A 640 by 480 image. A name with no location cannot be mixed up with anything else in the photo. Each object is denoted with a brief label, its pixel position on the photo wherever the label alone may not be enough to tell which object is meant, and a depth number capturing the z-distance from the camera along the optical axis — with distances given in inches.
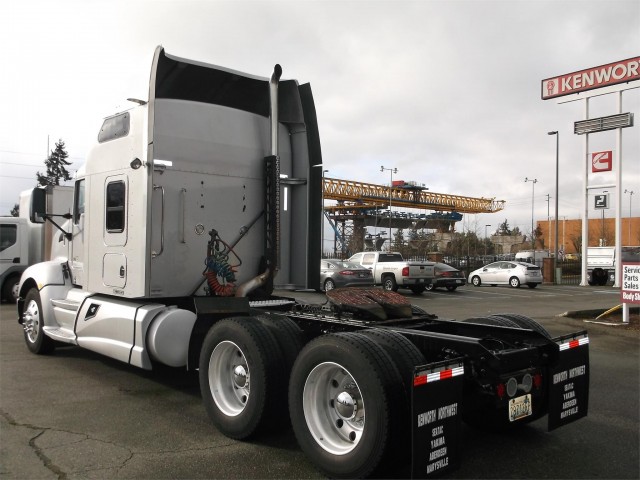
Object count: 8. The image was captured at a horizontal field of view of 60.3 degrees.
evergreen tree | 2356.4
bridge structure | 2487.7
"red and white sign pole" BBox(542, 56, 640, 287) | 989.8
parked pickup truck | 889.5
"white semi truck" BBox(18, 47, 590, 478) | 147.6
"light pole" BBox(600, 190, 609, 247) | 2073.1
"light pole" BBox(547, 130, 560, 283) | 1473.5
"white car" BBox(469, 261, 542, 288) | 1107.3
